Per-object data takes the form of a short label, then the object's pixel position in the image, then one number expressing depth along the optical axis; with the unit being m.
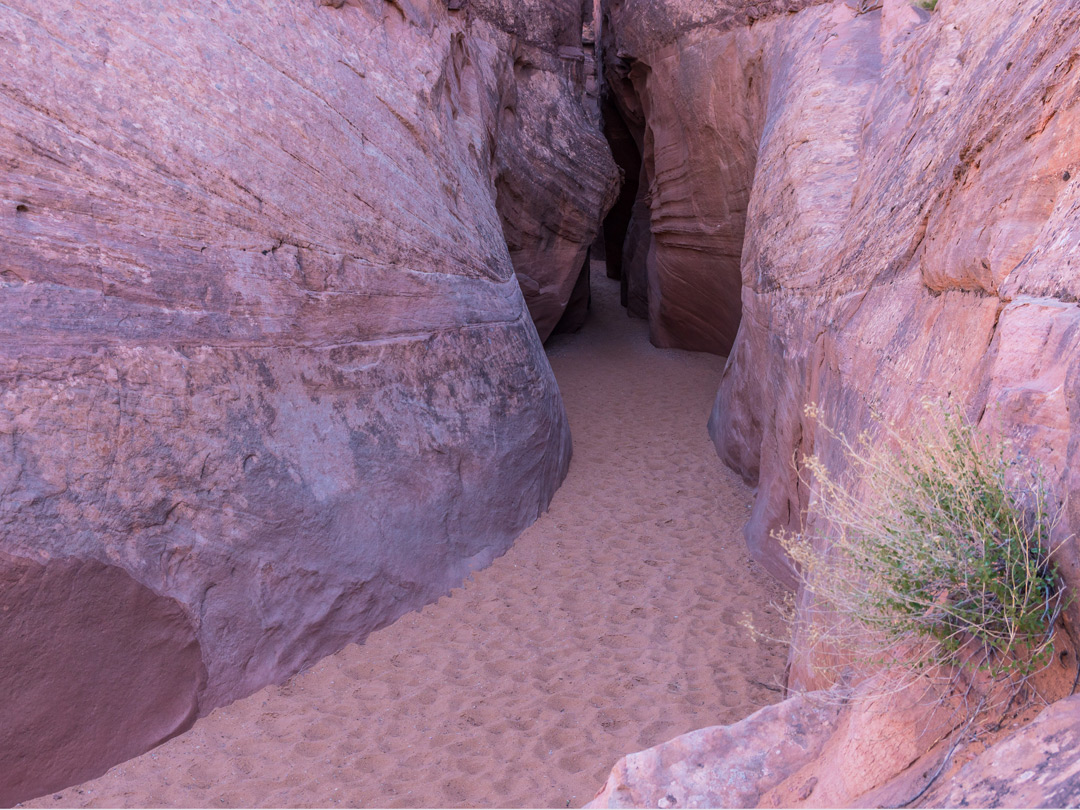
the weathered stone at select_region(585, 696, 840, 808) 2.09
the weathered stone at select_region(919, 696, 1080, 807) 1.40
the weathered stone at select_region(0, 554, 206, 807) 3.43
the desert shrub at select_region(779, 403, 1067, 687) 1.76
